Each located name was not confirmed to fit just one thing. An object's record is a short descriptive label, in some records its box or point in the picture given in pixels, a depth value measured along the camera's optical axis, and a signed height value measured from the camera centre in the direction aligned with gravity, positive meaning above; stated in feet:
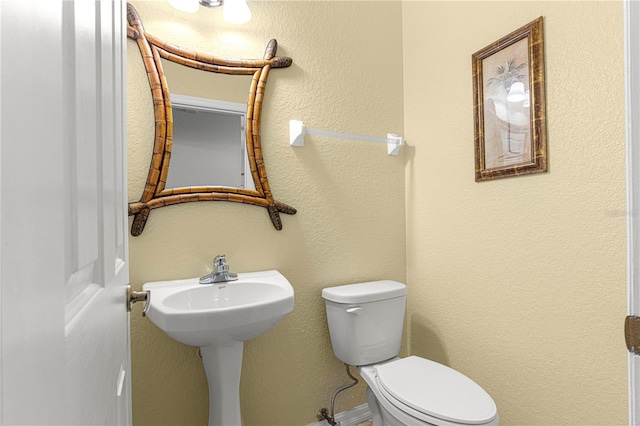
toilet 3.64 -2.11
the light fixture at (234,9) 4.64 +2.82
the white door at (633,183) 2.13 +0.16
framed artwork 4.21 +1.41
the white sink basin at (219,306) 3.39 -1.04
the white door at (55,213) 0.56 +0.01
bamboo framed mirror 4.32 +1.24
